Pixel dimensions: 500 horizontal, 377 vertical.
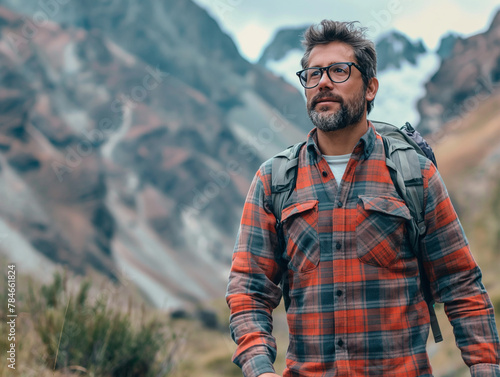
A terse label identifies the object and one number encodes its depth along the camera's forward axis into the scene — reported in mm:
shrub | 4781
